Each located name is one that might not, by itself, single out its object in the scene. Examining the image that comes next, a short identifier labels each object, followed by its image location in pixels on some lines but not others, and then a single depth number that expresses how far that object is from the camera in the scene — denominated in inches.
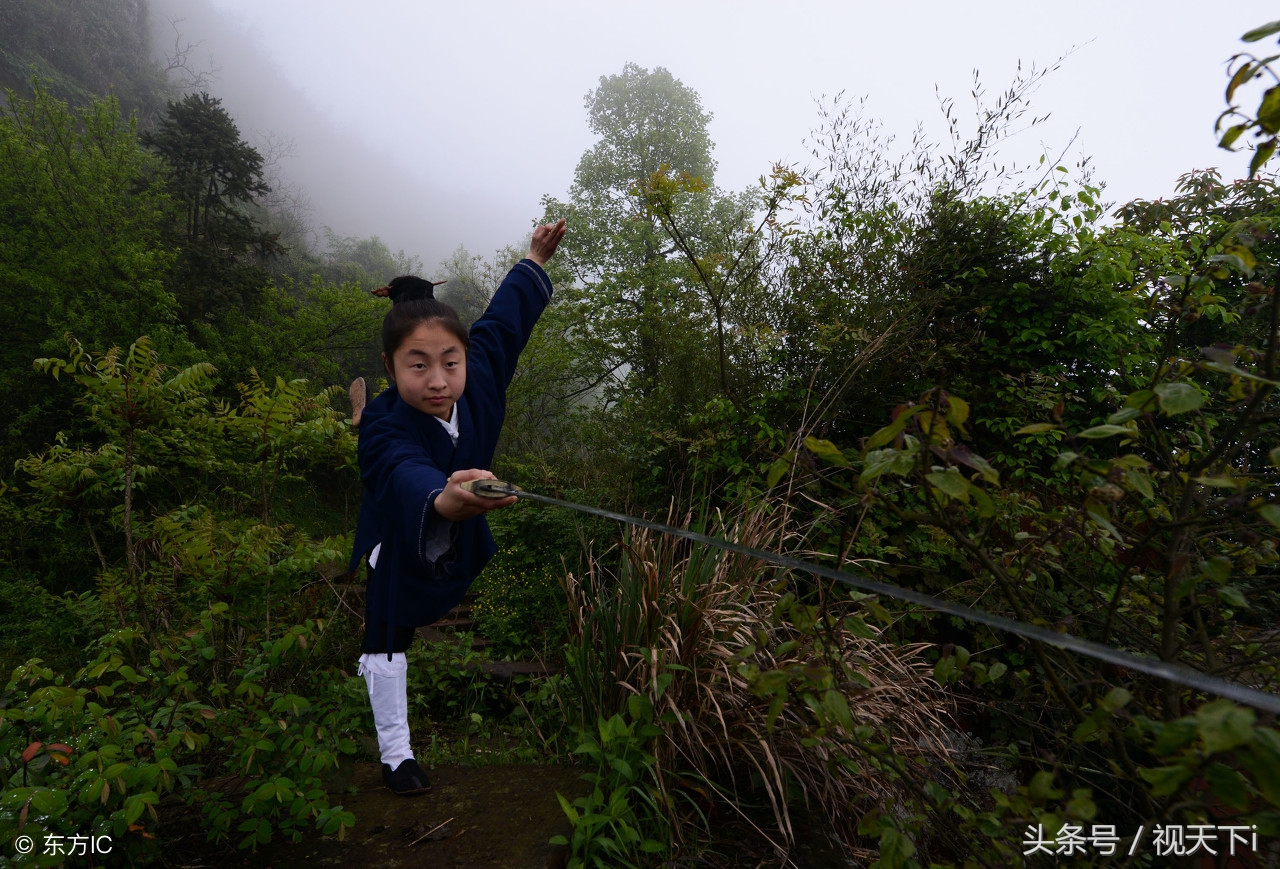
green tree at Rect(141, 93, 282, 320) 499.2
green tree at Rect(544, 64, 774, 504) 200.1
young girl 86.6
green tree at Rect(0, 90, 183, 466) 396.2
